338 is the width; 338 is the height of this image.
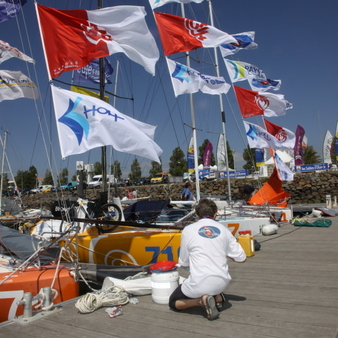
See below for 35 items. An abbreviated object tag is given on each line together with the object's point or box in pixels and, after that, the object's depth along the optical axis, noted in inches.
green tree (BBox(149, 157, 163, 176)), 2638.8
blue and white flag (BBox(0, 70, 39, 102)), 346.9
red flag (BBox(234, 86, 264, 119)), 526.7
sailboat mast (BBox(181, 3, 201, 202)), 486.4
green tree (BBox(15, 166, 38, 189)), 2179.1
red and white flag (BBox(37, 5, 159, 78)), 236.8
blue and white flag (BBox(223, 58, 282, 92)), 565.0
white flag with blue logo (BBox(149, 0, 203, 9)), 413.9
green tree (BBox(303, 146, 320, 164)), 2104.9
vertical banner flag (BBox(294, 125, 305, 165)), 1422.7
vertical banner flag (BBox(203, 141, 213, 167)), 1023.7
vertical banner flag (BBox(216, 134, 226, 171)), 927.7
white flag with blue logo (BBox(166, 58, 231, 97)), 418.9
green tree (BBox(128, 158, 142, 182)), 2591.0
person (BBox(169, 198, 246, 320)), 134.6
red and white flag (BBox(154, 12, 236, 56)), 400.8
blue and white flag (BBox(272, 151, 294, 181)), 542.0
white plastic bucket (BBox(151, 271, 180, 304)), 157.9
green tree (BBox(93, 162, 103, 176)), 2420.8
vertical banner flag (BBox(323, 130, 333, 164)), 1535.4
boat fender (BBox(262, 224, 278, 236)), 396.2
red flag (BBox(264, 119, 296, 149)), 560.0
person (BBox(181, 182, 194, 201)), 489.1
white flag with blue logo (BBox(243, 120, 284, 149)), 511.2
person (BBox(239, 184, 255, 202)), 595.2
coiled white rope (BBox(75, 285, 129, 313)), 151.1
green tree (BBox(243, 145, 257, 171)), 2351.1
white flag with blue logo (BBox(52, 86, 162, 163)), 216.4
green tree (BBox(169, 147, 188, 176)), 2368.4
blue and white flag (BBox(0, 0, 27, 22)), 331.9
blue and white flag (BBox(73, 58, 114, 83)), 482.0
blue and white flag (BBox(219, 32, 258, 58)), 552.4
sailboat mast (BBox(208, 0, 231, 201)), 694.4
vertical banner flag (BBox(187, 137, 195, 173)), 893.2
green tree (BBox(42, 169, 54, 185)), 2319.1
